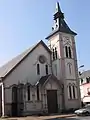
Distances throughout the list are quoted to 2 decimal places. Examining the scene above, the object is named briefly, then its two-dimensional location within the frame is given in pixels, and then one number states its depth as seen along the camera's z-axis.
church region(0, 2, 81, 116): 19.14
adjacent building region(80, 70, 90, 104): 32.93
